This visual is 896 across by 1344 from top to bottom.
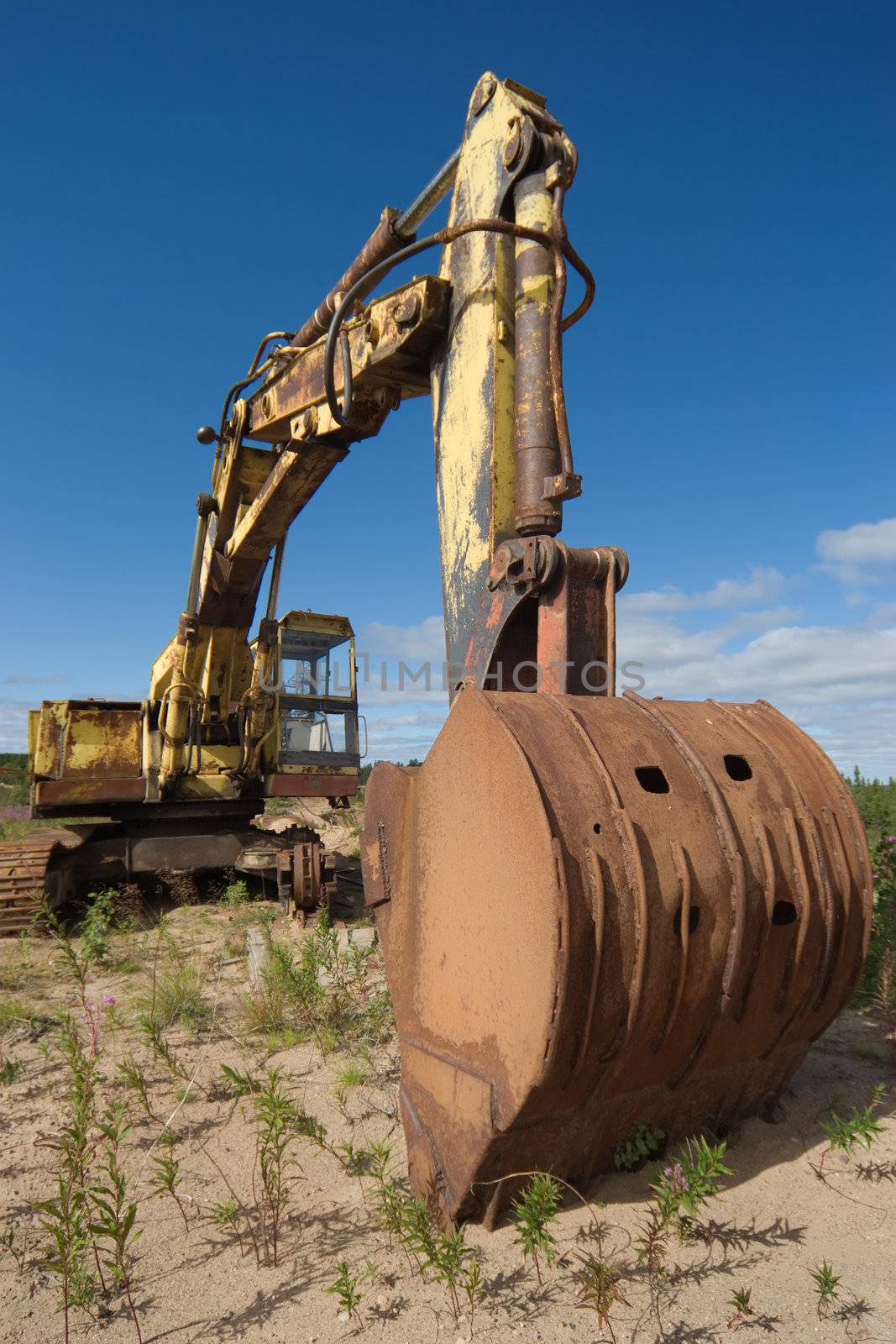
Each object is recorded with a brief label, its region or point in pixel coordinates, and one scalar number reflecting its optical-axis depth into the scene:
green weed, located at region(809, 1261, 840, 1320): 1.95
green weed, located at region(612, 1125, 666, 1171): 2.39
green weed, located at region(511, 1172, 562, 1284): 1.97
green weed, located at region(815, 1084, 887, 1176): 2.43
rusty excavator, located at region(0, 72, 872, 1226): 2.02
